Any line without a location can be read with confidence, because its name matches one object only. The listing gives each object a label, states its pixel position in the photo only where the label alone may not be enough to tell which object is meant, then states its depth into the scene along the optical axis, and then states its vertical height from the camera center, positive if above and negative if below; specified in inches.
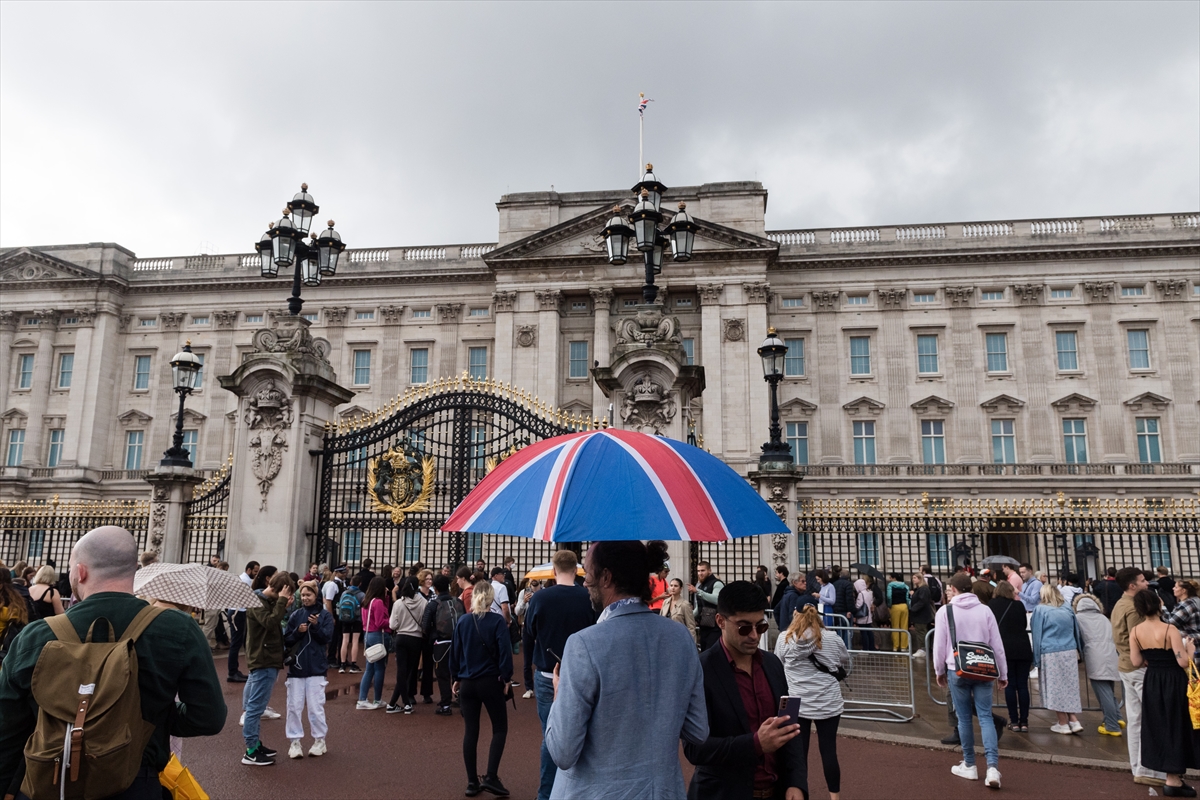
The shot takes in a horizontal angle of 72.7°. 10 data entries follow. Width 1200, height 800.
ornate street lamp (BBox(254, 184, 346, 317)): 576.7 +200.2
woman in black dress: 293.1 -58.6
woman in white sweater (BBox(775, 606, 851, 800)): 257.0 -45.9
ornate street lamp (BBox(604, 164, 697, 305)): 506.3 +190.3
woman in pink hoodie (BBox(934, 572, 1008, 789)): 306.0 -51.4
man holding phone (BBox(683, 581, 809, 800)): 149.1 -35.7
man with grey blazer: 129.7 -28.9
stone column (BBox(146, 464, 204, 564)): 629.9 +8.0
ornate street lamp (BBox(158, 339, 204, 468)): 699.1 +134.7
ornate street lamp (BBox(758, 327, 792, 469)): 639.8 +130.8
